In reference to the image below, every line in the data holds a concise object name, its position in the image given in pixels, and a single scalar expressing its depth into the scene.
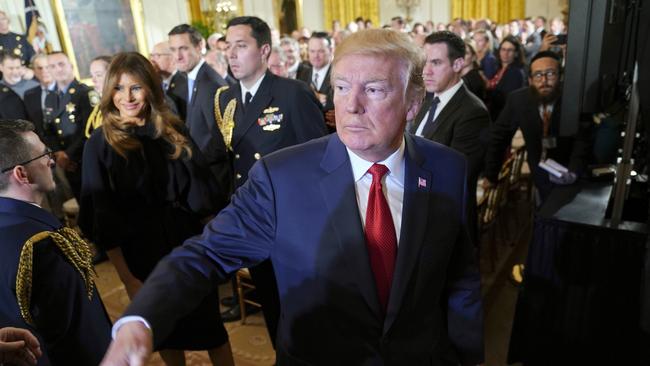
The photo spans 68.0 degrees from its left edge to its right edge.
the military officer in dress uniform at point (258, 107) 2.70
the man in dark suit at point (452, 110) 2.73
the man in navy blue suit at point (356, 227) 1.16
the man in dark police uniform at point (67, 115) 4.48
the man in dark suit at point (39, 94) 4.86
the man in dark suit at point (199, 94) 3.11
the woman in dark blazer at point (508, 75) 6.13
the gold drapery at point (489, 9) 18.41
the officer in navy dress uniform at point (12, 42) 6.18
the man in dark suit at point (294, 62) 6.60
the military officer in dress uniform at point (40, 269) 1.55
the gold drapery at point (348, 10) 16.30
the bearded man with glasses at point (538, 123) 3.20
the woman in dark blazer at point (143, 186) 2.16
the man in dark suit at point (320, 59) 5.81
